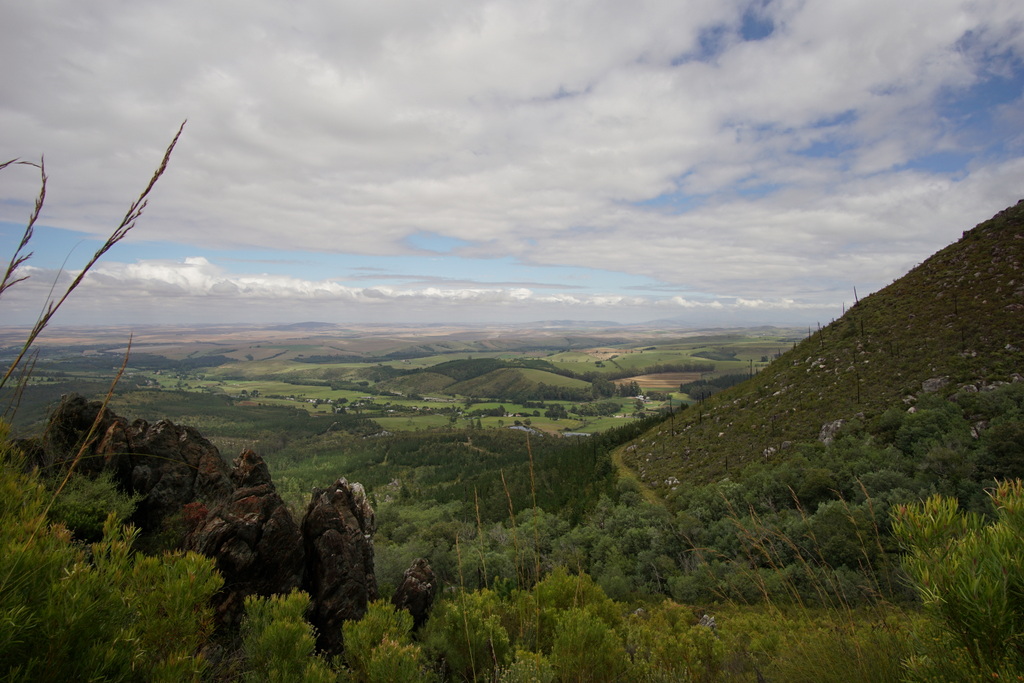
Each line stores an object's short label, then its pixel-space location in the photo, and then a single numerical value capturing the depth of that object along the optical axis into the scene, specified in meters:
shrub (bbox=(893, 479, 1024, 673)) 2.12
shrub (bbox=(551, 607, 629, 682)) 4.42
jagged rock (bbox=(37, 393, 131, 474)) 9.13
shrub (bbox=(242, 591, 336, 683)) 3.87
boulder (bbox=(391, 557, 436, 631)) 9.70
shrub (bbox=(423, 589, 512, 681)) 5.03
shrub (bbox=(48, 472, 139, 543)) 6.66
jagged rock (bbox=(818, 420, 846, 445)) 31.42
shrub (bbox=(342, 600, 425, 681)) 3.85
